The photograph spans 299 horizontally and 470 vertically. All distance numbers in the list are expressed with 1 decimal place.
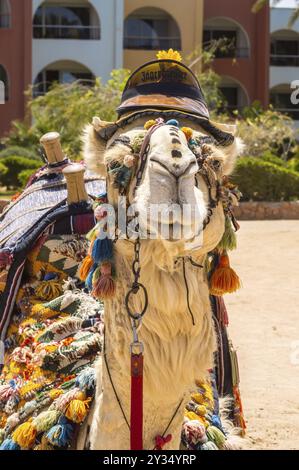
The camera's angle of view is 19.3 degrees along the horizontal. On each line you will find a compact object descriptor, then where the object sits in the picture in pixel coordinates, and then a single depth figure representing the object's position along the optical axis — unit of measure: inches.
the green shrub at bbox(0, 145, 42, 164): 1027.9
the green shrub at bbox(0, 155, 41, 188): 973.0
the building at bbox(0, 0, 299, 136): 1284.4
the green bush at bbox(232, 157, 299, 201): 783.1
